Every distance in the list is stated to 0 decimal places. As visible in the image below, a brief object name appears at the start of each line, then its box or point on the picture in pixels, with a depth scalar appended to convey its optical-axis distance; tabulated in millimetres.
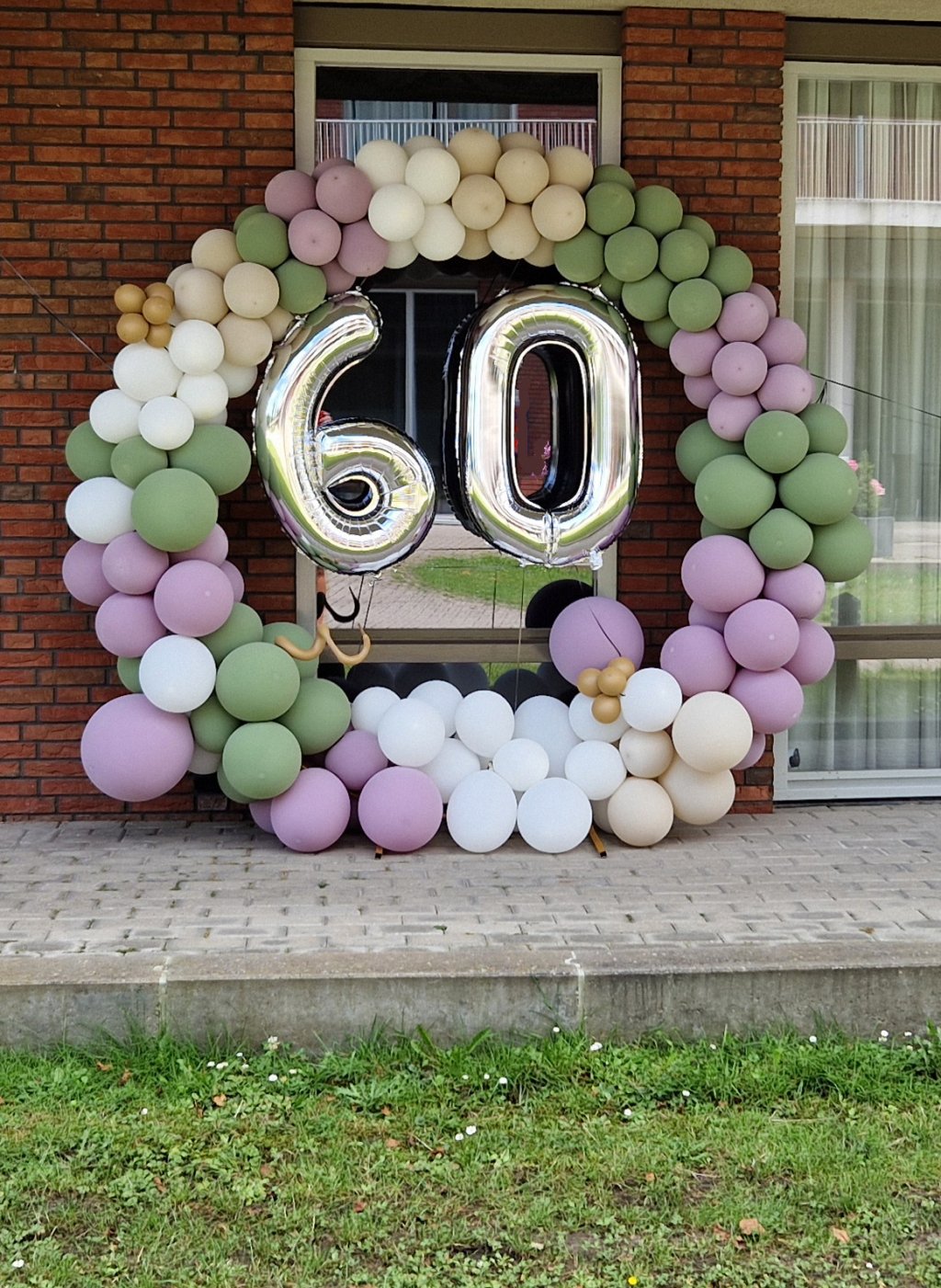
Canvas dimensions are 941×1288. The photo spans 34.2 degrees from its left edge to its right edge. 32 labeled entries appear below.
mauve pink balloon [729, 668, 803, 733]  5426
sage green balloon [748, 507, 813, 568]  5359
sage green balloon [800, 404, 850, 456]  5477
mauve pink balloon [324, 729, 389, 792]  5488
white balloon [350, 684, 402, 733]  5590
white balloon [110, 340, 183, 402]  5250
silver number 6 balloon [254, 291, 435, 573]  5457
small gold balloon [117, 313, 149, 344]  5266
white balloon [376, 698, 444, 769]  5422
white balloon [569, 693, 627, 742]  5570
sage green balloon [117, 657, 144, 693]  5363
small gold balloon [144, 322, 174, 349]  5301
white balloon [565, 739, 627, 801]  5477
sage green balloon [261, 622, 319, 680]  5500
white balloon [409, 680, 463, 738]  5652
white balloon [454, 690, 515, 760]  5523
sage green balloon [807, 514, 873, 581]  5477
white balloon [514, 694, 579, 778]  5629
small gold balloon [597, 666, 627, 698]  5477
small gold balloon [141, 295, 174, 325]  5273
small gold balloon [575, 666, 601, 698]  5551
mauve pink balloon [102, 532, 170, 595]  5160
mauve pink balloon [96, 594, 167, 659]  5219
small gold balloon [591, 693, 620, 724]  5484
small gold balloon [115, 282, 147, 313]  5262
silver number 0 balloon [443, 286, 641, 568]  5590
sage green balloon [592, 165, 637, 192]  5645
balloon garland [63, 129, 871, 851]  5219
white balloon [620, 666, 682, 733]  5355
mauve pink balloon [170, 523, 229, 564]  5293
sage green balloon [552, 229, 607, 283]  5625
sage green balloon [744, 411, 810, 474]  5355
